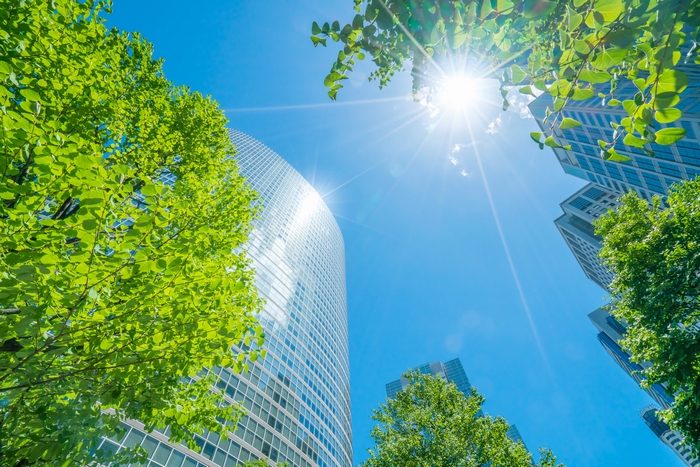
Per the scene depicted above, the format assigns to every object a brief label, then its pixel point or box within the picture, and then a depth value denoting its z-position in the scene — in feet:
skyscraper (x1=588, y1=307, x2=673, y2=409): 282.32
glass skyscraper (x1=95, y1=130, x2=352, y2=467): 92.81
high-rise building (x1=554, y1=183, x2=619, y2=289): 232.53
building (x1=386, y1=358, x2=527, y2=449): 488.02
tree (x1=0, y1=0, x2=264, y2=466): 9.77
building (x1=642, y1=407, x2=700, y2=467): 418.08
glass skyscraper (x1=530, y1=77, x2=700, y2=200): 121.60
